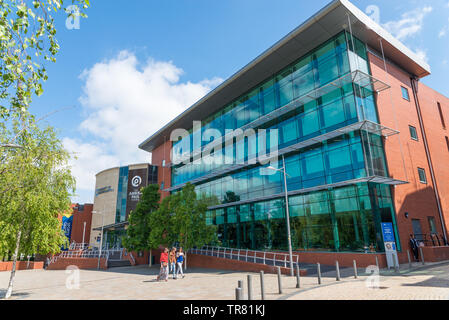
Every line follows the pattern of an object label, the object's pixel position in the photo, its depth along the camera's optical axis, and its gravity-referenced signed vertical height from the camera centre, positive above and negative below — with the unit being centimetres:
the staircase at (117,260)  3291 -136
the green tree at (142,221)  2922 +265
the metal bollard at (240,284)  771 -97
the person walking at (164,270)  1714 -128
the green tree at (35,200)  1220 +210
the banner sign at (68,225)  5750 +448
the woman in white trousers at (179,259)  1921 -80
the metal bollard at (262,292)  948 -144
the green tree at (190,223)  2441 +190
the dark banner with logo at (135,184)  5738 +1186
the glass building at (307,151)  2078 +773
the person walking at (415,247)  2050 -31
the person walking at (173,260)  1830 -79
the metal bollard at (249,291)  817 -121
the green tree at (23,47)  625 +452
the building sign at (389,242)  1797 +5
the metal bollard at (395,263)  1622 -110
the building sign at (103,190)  6062 +1167
